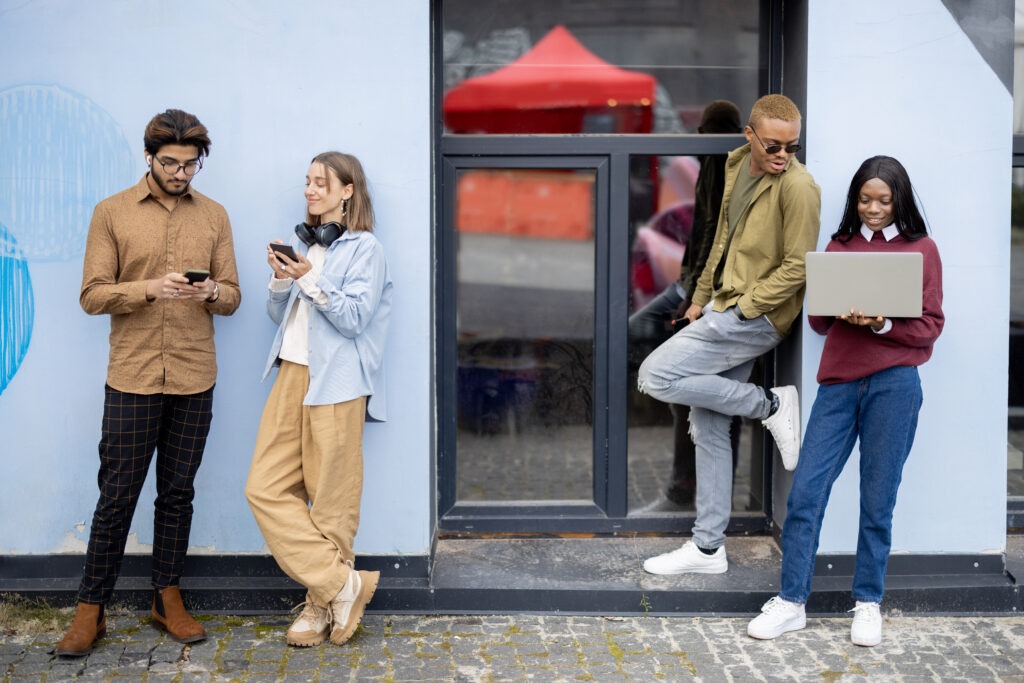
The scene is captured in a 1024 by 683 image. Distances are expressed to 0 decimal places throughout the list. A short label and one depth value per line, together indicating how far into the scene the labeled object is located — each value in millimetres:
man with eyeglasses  4598
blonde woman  4695
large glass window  5566
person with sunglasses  4965
